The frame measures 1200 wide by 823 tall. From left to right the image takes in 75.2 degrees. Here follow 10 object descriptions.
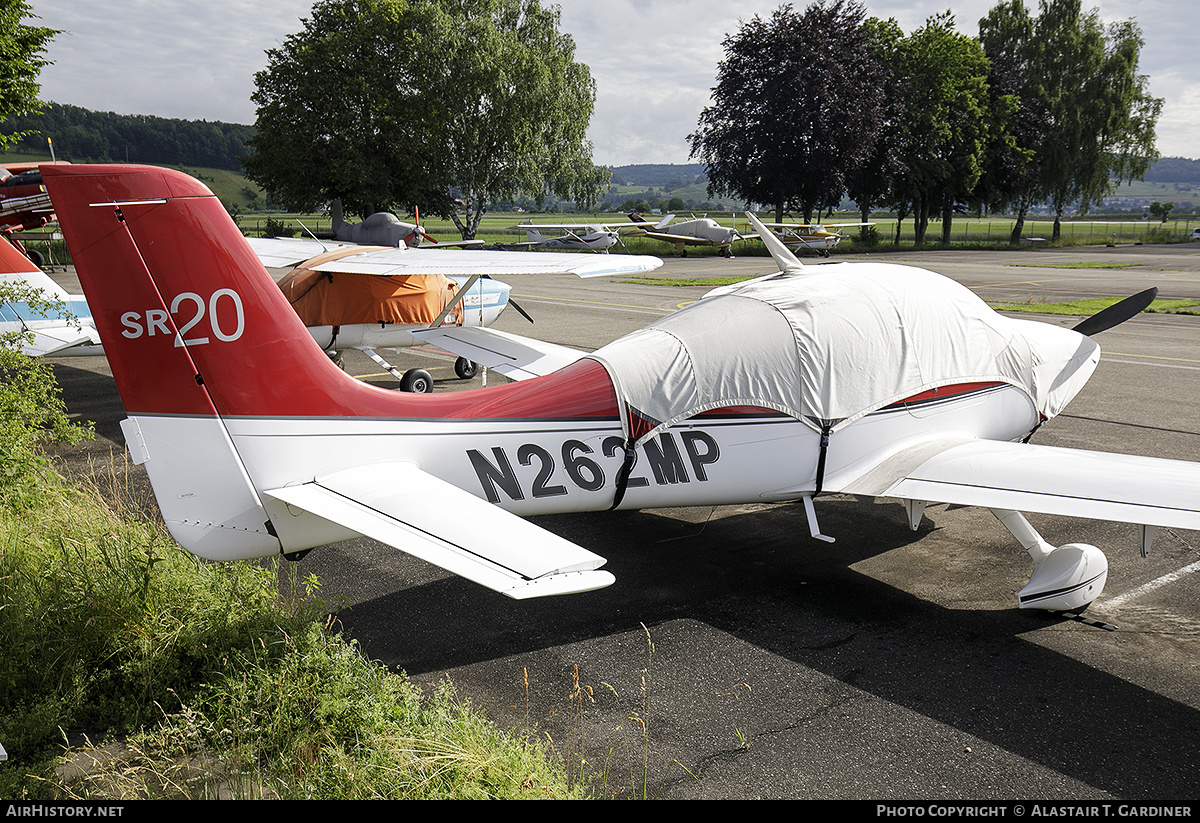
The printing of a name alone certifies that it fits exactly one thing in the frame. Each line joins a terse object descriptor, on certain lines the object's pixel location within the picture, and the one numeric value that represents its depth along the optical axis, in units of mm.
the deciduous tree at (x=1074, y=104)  70125
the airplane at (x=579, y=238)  48844
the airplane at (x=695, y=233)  45594
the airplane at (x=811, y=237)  49438
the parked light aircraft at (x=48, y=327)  11836
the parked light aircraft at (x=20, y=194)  35812
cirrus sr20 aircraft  4363
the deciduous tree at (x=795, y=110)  58969
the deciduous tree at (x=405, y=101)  51625
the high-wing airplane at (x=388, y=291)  11797
